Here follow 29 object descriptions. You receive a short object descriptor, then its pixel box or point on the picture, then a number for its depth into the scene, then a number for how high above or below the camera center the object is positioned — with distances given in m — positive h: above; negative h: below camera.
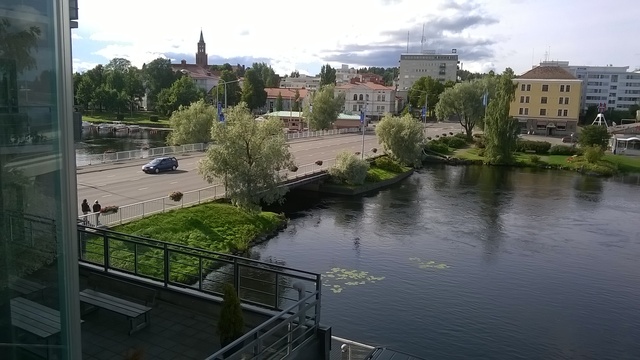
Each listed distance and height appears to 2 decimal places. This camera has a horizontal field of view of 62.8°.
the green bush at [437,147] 59.47 -3.92
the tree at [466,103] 71.31 +1.37
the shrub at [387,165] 45.34 -4.66
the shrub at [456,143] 65.31 -3.71
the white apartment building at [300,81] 171.38 +9.15
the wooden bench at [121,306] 8.24 -3.29
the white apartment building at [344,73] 181.01 +12.98
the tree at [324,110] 72.50 -0.11
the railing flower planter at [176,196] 24.81 -4.31
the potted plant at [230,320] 7.59 -3.08
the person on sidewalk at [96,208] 20.62 -4.14
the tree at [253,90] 99.51 +3.11
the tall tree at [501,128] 55.19 -1.40
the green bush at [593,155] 53.19 -3.78
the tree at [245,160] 25.25 -2.58
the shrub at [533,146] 61.16 -3.58
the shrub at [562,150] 59.83 -3.81
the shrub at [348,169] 38.03 -4.29
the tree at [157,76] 105.94 +5.58
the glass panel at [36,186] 3.53 -0.60
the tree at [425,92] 104.75 +4.07
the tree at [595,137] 57.28 -2.08
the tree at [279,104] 102.89 +0.72
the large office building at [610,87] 131.50 +7.88
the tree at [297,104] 97.90 +0.79
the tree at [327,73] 132.26 +9.07
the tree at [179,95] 91.50 +1.67
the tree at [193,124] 46.66 -1.76
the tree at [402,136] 47.59 -2.29
